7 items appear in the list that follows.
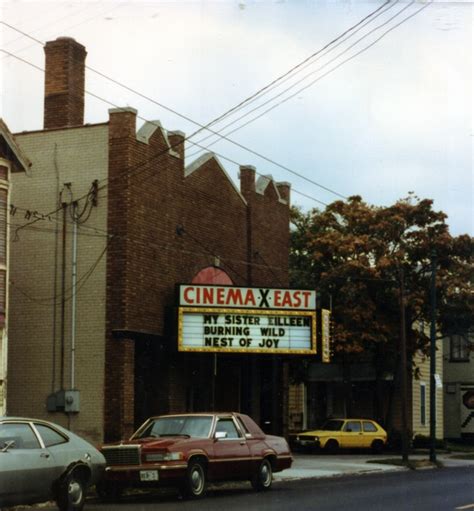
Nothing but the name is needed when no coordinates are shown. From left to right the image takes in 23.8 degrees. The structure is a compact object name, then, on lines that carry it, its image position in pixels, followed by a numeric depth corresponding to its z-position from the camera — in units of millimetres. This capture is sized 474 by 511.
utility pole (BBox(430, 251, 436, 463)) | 35719
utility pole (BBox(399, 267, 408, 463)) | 34500
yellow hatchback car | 40938
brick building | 29219
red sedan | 19359
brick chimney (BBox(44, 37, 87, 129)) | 31391
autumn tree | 42594
